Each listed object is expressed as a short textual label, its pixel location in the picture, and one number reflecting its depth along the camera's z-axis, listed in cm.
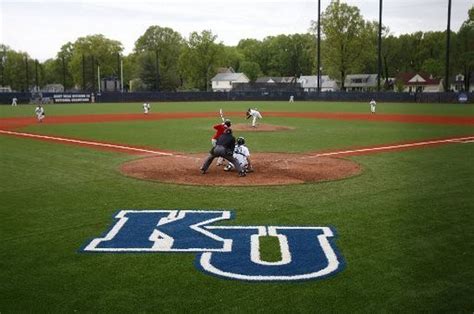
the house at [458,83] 9688
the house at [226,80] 12468
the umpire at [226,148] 1280
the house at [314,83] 12156
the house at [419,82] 9762
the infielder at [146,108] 4228
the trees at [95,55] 11512
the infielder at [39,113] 3269
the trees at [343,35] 8325
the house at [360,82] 11325
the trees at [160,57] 9354
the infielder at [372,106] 3931
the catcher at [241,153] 1332
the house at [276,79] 12588
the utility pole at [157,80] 8896
